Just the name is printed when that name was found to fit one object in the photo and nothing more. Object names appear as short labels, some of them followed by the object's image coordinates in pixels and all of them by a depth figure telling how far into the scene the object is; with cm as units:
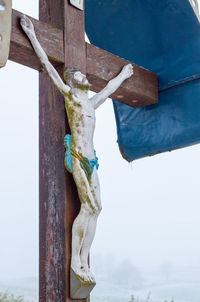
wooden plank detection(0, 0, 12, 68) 222
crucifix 236
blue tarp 307
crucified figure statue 235
